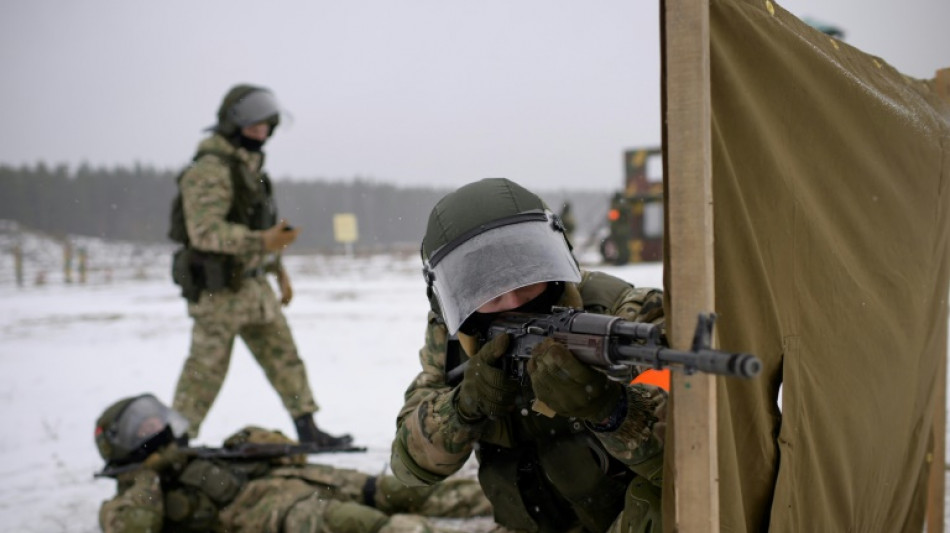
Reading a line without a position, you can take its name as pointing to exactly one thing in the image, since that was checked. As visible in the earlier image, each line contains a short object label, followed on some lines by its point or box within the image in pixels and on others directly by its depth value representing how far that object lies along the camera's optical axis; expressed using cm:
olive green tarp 151
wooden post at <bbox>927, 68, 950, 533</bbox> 272
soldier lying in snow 301
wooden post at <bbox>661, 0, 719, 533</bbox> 132
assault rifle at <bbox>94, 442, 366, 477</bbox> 338
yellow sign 2263
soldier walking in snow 416
